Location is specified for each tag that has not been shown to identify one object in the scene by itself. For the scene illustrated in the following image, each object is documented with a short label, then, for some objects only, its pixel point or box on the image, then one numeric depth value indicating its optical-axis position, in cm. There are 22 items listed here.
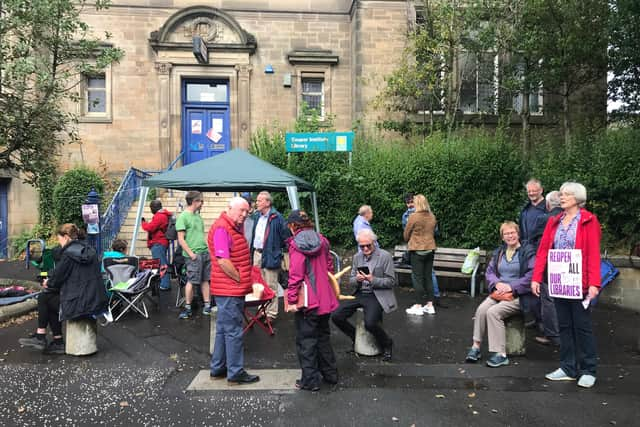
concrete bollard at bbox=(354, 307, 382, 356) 546
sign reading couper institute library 1077
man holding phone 520
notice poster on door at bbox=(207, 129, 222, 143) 1631
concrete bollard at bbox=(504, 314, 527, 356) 548
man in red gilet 449
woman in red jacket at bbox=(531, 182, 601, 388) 446
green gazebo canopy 781
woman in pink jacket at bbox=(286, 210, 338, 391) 442
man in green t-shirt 701
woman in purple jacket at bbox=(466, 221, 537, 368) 512
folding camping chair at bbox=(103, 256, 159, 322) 698
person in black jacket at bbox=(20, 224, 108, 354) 533
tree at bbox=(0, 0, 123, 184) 765
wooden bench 926
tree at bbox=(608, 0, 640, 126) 1082
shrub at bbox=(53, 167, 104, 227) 1345
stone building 1551
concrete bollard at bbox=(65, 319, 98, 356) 546
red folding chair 528
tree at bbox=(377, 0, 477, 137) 1355
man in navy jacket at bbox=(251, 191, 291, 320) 698
